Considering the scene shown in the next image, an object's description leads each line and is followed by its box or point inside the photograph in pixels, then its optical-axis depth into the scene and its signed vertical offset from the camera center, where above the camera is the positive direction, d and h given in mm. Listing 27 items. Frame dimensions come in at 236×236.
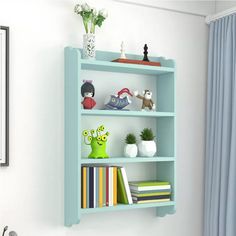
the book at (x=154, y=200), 2656 -540
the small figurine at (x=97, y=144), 2557 -207
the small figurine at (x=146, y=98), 2725 +50
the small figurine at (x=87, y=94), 2563 +64
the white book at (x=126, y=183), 2618 -430
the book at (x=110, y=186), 2578 -439
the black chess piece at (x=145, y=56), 2754 +297
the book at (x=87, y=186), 2508 -429
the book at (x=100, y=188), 2545 -444
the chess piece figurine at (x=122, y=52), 2678 +311
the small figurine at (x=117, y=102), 2611 +23
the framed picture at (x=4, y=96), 2432 +45
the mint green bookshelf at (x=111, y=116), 2475 -85
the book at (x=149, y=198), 2654 -522
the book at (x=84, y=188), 2500 -441
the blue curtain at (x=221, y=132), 2791 -153
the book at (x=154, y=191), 2656 -484
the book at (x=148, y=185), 2658 -452
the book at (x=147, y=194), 2652 -499
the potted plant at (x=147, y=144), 2699 -218
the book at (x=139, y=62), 2648 +257
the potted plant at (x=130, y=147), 2668 -231
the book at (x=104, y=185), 2557 -430
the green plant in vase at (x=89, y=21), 2564 +474
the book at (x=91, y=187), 2518 -438
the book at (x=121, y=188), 2619 -462
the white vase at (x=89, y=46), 2562 +326
